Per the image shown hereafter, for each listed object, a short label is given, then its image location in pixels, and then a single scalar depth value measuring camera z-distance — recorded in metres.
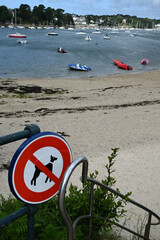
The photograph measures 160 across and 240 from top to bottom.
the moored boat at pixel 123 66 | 33.80
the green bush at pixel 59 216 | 2.74
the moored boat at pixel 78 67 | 30.15
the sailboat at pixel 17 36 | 87.56
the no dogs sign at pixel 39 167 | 1.55
